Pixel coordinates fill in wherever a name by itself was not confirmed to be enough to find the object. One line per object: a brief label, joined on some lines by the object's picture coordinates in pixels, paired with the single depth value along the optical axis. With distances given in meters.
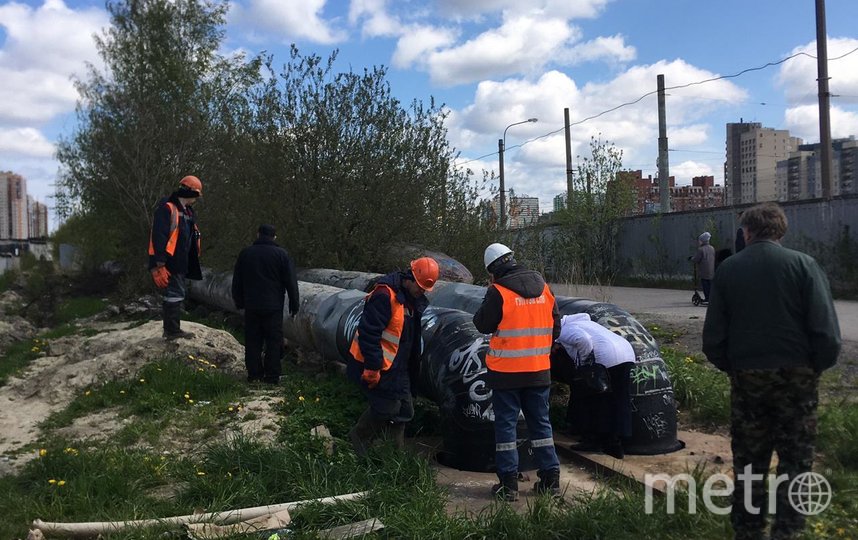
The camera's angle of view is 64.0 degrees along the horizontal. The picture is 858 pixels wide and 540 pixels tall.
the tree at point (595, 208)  25.20
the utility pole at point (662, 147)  25.28
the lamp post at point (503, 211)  15.38
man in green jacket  3.50
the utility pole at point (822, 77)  18.52
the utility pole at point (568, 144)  32.47
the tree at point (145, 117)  18.28
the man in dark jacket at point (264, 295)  7.50
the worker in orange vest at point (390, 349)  4.93
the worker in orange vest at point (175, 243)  7.45
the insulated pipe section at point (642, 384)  5.55
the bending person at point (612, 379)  5.41
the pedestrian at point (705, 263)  15.25
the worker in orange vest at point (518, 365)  4.65
